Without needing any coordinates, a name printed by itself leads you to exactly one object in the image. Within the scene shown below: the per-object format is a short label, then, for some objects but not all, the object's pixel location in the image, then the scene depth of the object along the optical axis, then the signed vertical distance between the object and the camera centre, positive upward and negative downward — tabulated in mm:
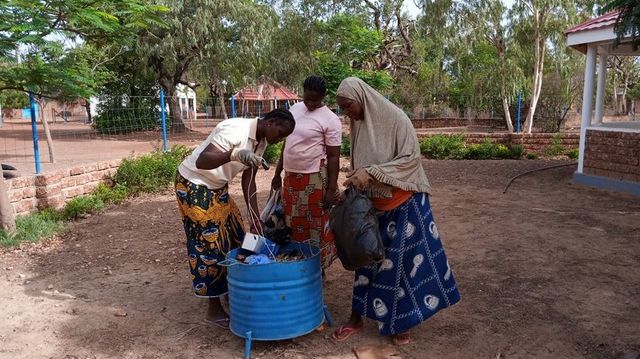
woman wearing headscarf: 2900 -569
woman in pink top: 3520 -362
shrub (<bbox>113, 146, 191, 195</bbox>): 7746 -870
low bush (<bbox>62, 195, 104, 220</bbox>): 6340 -1119
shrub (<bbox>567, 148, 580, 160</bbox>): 11832 -990
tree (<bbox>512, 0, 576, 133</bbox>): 12945 +2182
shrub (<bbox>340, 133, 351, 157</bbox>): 12678 -840
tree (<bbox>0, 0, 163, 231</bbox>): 4852 +806
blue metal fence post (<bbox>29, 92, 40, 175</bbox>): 6360 -180
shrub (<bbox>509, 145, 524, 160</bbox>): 12094 -948
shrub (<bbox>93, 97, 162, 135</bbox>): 13434 -52
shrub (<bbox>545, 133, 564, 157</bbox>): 12227 -857
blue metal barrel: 2836 -1009
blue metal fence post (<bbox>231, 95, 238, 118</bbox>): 11725 +195
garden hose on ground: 8262 -1124
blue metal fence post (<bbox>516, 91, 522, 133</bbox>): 13812 -42
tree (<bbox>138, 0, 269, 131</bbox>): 17641 +2827
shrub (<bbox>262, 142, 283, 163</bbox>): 10984 -849
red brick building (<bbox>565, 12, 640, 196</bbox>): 7875 -387
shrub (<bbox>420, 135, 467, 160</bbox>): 12386 -866
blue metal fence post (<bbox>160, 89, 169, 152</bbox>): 9247 -201
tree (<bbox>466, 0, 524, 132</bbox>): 14078 +2032
